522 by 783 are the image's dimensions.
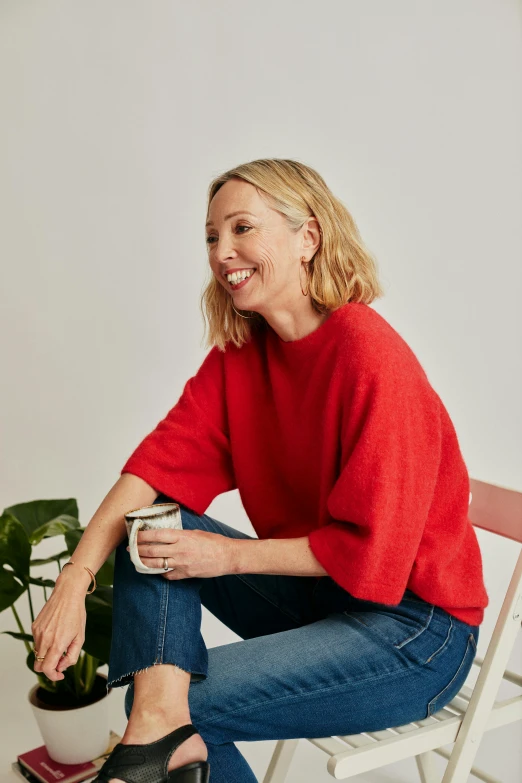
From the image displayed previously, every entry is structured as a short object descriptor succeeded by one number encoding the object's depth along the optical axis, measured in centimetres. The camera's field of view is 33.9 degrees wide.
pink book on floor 191
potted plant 179
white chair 132
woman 133
